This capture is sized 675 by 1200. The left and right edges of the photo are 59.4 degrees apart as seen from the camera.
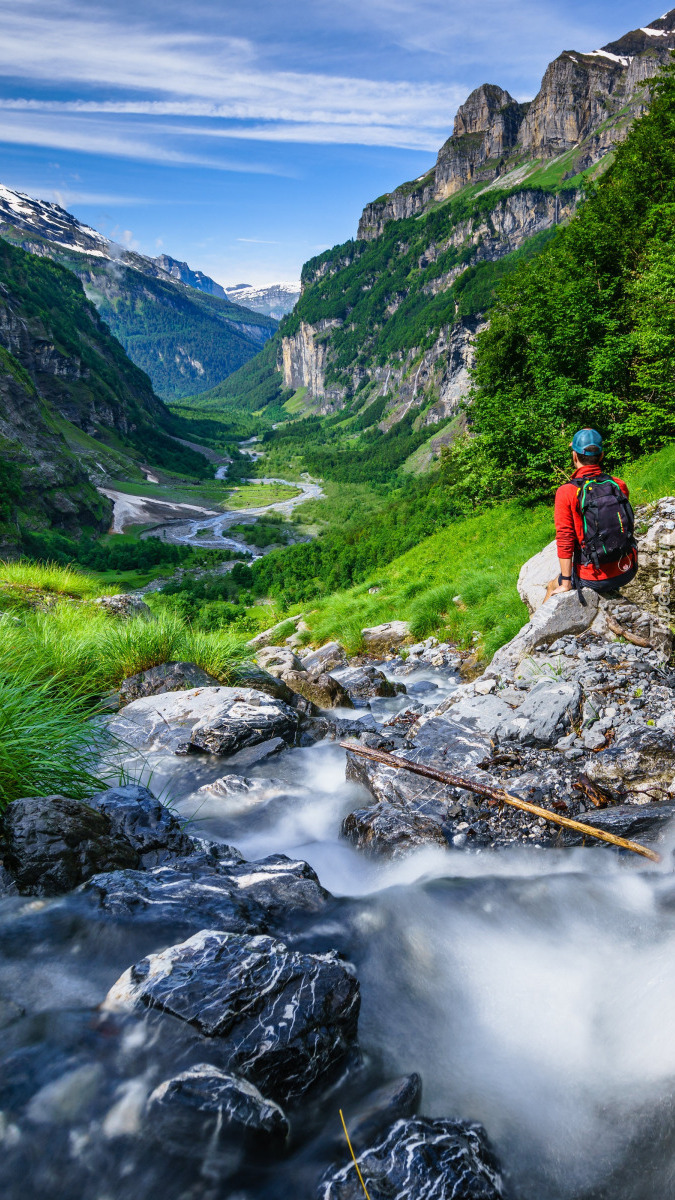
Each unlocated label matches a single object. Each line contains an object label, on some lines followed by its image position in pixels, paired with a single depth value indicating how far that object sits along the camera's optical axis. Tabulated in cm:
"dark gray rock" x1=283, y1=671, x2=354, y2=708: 1167
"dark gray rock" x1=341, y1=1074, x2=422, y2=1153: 338
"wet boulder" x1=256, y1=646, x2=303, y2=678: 1365
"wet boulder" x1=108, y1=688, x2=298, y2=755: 845
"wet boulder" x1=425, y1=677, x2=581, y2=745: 734
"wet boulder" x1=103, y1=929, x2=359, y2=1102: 343
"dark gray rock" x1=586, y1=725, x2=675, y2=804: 611
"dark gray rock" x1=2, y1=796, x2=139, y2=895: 454
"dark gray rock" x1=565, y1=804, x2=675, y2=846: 556
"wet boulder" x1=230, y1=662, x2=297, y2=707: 1071
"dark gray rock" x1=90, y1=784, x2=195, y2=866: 533
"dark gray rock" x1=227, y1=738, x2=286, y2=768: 843
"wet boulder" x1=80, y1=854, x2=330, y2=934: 437
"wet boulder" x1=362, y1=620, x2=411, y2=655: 1644
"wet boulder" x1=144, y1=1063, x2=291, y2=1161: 312
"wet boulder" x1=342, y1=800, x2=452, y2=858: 595
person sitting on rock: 750
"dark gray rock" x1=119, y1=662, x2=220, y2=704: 982
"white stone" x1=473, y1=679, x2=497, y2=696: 917
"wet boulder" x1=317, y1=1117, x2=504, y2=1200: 302
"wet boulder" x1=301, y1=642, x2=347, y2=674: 1582
